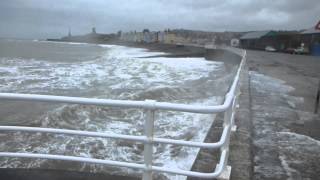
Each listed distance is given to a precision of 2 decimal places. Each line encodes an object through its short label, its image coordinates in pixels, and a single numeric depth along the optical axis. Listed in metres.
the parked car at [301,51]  37.39
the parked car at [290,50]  39.70
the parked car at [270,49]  43.51
